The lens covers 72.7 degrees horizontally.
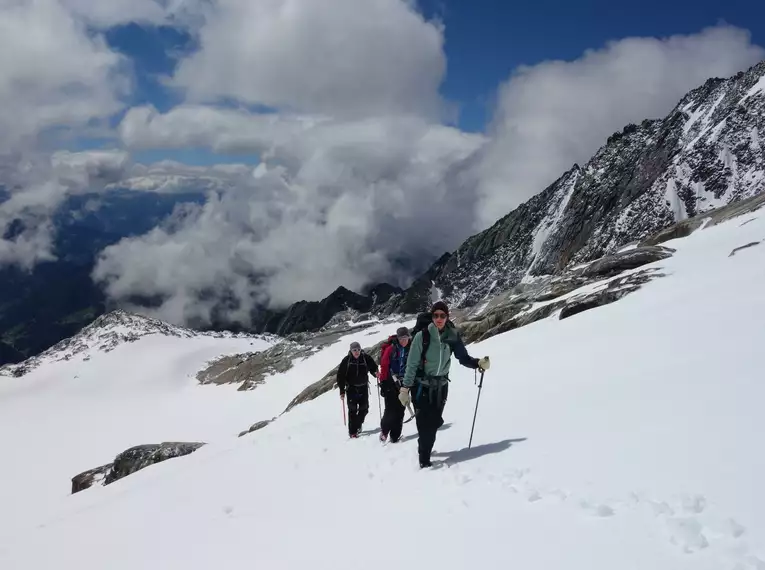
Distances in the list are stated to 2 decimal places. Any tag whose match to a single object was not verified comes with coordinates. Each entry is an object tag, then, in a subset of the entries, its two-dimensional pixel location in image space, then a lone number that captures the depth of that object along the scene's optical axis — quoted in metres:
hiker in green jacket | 9.38
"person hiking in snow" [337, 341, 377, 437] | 15.00
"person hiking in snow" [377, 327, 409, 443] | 12.38
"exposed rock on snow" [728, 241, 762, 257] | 27.28
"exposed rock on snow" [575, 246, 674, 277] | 34.94
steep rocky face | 121.06
